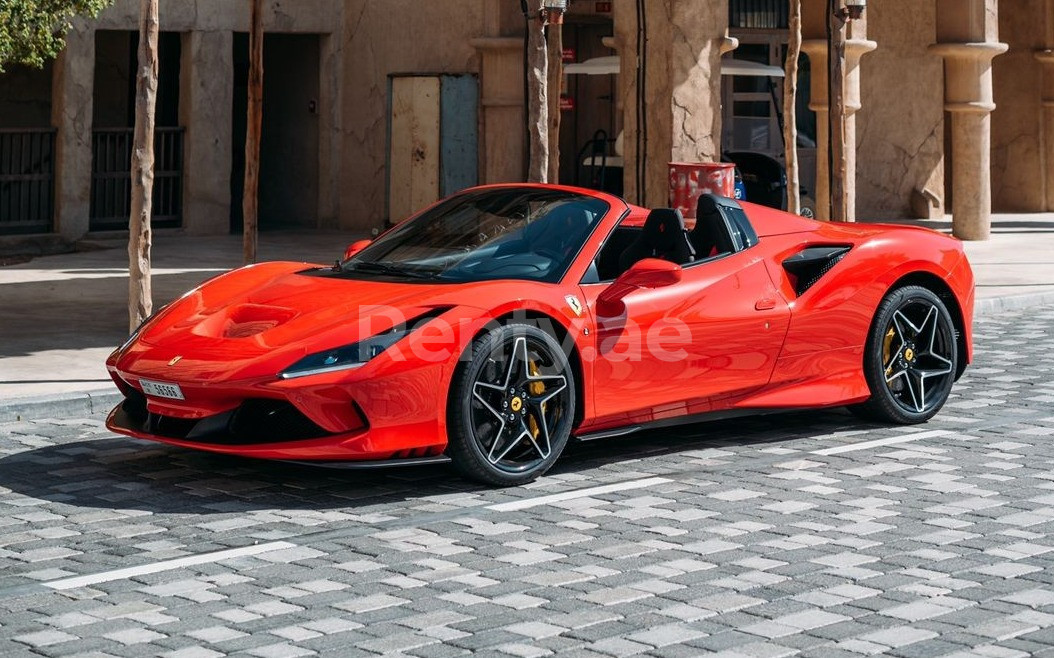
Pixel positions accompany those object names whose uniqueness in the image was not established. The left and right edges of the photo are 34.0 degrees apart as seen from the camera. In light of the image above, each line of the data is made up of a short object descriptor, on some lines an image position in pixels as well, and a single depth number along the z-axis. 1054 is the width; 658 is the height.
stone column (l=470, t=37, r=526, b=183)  21.75
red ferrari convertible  7.39
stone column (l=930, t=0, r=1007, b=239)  22.72
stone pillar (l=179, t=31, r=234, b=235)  23.84
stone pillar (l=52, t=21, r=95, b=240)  22.36
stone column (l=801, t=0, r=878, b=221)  20.77
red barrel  14.16
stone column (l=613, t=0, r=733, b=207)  16.48
